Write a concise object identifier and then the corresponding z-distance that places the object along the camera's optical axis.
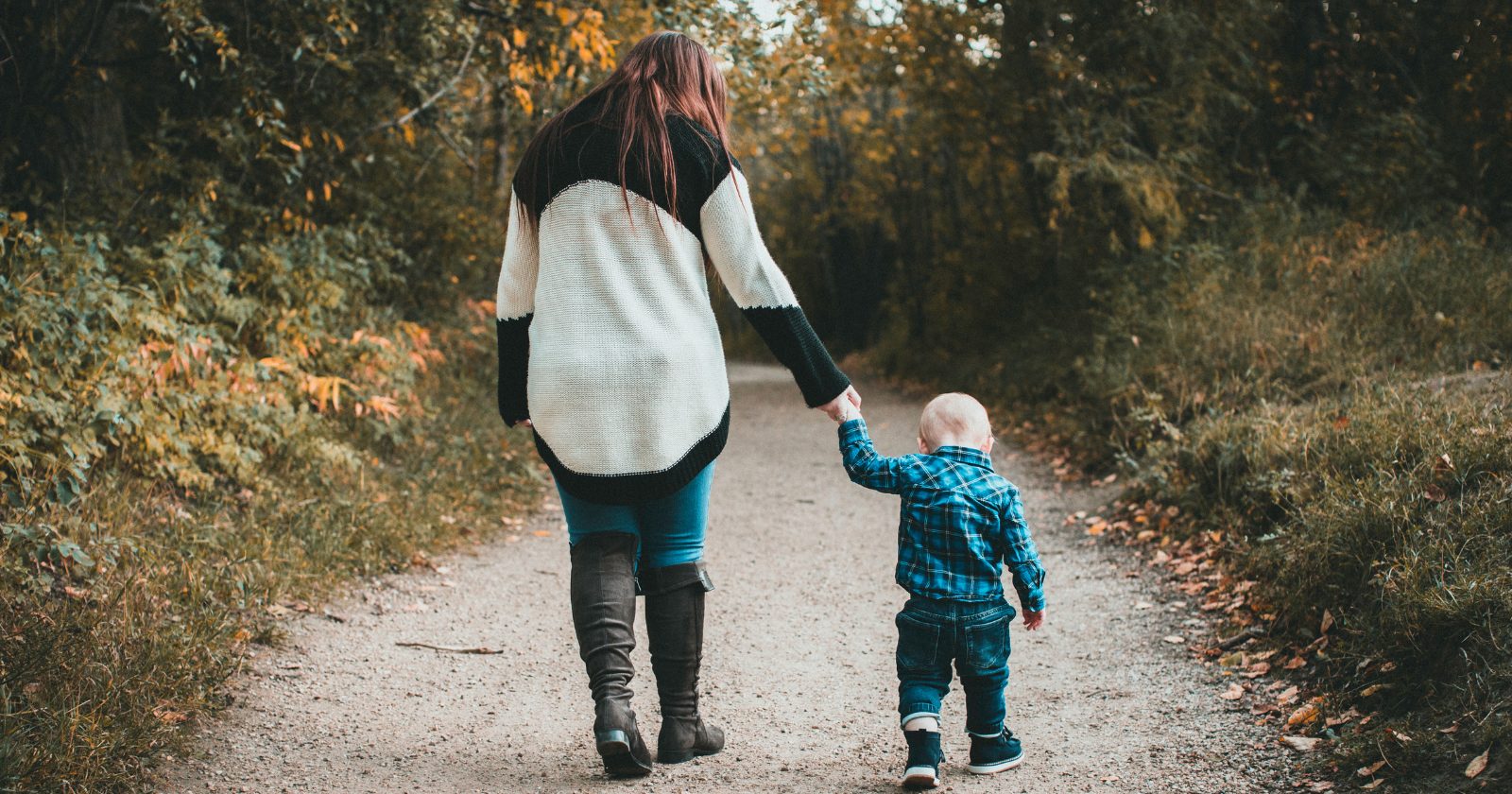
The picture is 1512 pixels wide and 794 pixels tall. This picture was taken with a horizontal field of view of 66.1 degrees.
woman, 3.03
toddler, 3.12
